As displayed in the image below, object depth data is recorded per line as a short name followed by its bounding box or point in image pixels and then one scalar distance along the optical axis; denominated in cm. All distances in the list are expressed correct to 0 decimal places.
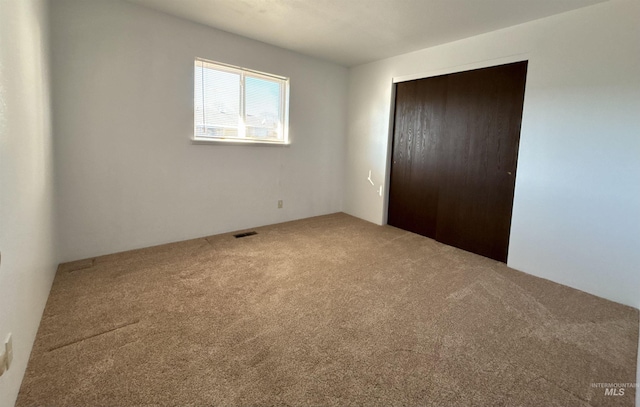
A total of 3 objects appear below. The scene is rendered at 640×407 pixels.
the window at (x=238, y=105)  358
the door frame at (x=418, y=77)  305
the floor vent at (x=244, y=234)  386
